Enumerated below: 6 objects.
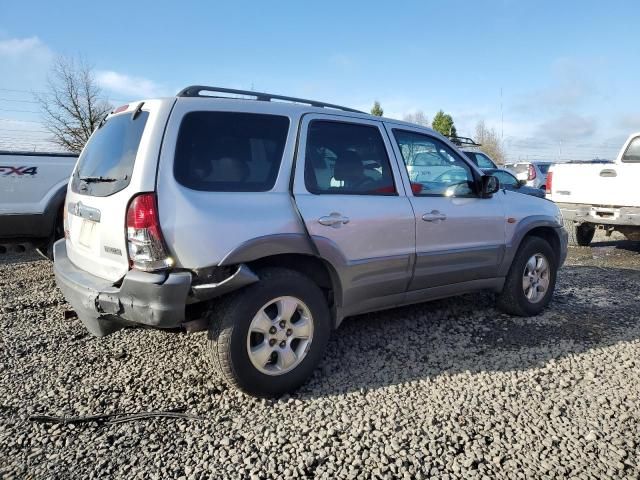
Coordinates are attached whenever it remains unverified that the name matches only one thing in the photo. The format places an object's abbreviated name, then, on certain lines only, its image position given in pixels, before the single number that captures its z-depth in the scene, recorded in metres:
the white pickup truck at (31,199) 5.88
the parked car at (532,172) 16.58
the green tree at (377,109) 40.22
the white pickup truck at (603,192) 7.67
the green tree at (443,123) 41.22
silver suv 2.70
